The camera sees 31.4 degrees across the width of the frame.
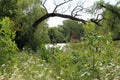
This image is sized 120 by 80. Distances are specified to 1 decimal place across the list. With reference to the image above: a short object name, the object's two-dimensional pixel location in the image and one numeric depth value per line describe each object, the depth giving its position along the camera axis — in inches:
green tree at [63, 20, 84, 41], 1903.5
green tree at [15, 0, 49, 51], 740.8
